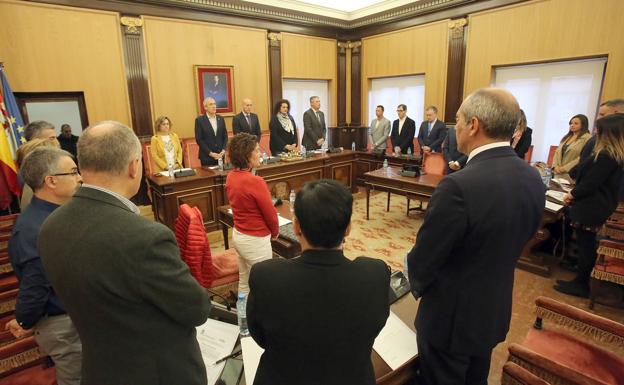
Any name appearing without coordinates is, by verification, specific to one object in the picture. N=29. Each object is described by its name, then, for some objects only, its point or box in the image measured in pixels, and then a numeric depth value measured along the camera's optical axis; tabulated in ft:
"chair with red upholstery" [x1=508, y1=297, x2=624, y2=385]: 4.70
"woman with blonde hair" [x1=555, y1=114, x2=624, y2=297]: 8.70
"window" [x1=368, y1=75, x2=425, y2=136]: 24.36
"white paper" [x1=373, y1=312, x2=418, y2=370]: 4.49
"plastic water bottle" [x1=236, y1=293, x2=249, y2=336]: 4.88
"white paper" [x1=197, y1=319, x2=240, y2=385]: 4.40
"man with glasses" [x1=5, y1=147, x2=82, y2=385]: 4.77
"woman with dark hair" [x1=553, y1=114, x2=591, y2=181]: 13.52
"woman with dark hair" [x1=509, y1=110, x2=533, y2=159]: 14.27
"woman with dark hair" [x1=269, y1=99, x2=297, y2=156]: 18.54
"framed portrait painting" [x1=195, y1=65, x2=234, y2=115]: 20.93
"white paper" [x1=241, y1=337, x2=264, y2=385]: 4.05
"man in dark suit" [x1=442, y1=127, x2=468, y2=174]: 15.10
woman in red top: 7.48
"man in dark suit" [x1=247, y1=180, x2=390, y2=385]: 3.01
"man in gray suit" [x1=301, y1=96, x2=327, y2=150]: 19.86
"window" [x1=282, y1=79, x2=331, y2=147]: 25.79
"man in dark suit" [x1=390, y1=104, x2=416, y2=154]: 21.52
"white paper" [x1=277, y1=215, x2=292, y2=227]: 9.71
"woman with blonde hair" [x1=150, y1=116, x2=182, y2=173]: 15.17
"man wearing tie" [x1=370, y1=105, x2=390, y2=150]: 22.62
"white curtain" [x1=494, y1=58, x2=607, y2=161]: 17.31
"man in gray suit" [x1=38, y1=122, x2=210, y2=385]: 3.19
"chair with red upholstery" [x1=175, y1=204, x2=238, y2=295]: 7.13
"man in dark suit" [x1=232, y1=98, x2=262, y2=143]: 17.83
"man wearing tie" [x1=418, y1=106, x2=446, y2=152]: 20.01
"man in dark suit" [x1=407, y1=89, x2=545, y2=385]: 4.02
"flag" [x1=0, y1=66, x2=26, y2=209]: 12.60
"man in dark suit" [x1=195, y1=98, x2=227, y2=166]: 16.65
